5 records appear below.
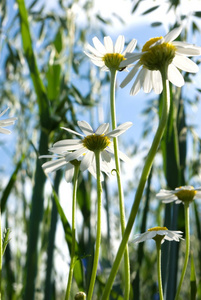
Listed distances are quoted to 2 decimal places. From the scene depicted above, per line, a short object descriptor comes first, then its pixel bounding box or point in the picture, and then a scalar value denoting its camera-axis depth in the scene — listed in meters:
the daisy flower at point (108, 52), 0.40
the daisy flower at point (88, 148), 0.37
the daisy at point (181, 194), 0.41
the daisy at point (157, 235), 0.39
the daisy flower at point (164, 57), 0.35
